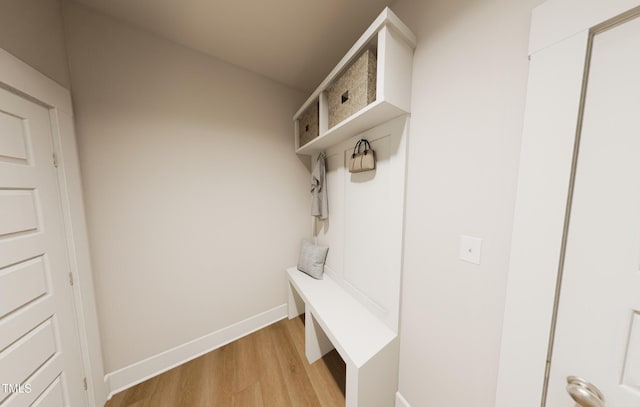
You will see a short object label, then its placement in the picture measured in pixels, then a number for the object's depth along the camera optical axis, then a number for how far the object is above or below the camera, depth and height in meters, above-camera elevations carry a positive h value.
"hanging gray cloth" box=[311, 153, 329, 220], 1.93 -0.01
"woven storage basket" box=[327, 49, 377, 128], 1.07 +0.65
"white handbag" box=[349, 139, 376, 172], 1.26 +0.22
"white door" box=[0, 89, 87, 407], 0.83 -0.43
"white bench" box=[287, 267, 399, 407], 1.07 -0.98
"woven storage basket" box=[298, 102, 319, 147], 1.74 +0.65
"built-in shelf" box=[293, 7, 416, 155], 0.94 +0.66
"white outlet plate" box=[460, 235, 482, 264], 0.85 -0.28
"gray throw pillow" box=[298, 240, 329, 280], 1.95 -0.77
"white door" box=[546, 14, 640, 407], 0.53 -0.14
